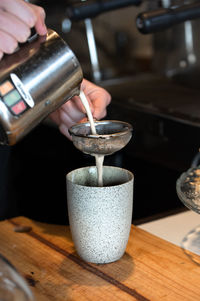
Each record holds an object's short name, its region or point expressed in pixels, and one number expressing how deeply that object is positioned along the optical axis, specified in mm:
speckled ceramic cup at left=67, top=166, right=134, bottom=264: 706
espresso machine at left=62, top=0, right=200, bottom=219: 1081
